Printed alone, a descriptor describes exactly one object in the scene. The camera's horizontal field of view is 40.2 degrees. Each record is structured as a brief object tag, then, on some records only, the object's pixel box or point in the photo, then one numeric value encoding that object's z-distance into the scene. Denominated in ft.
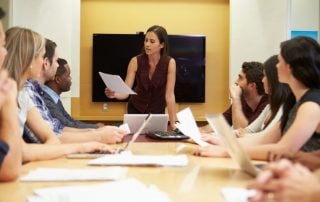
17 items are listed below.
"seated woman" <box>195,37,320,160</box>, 5.50
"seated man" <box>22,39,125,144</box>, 7.46
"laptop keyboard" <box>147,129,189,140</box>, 7.96
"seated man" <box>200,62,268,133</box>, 10.57
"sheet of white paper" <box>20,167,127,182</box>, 4.23
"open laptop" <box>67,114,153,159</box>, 5.79
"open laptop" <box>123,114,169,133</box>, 8.77
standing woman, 11.80
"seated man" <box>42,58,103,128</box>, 9.86
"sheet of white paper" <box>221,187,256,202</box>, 3.44
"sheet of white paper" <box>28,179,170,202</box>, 3.40
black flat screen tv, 18.52
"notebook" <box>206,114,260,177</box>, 4.02
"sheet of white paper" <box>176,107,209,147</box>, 6.65
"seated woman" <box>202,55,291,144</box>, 7.20
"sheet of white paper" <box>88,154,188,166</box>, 5.10
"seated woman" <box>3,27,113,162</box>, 5.81
